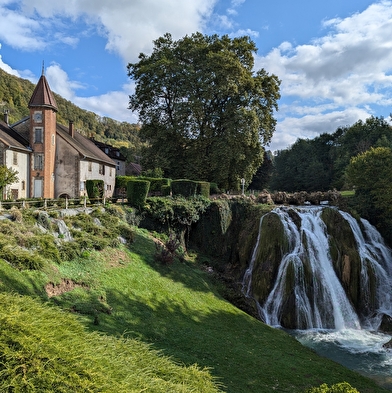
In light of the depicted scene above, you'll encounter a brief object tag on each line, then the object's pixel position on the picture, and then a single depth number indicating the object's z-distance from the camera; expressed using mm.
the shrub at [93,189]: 23422
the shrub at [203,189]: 24922
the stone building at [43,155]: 27531
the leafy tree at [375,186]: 23172
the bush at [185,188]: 24656
